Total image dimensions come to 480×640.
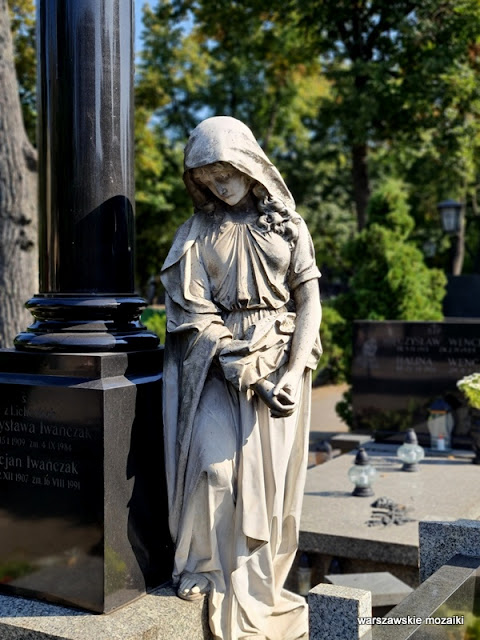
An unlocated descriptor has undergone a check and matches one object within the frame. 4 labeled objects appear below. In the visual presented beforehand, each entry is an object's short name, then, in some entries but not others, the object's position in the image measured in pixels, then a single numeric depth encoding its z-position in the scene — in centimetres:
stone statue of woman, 410
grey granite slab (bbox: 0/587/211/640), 378
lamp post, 1697
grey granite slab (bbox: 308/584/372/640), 346
